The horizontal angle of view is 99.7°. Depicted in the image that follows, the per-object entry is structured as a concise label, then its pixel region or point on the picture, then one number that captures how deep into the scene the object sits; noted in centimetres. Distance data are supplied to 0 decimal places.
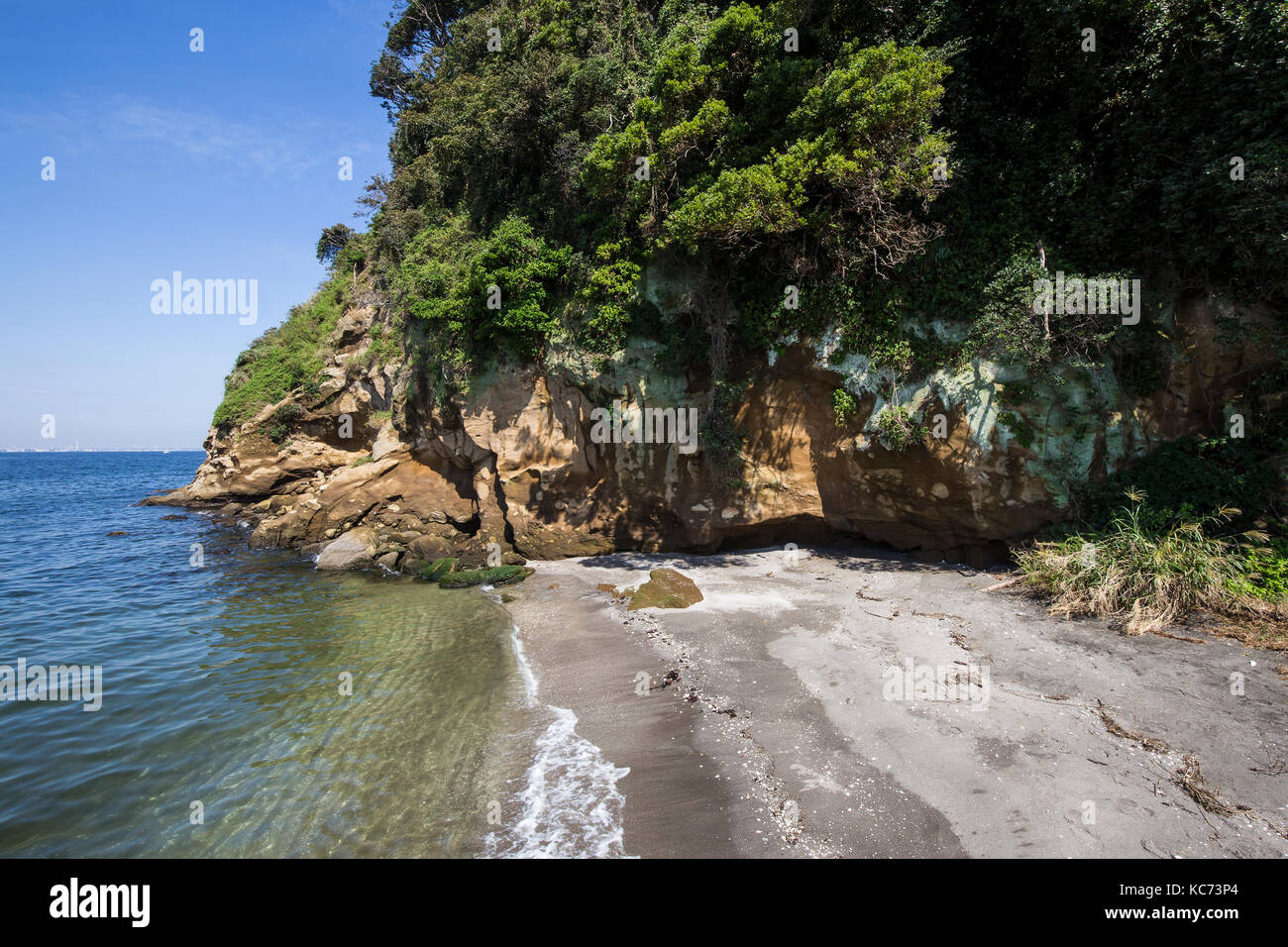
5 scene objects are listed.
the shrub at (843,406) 1144
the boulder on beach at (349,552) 1650
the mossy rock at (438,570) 1496
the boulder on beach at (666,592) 1069
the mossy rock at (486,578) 1392
